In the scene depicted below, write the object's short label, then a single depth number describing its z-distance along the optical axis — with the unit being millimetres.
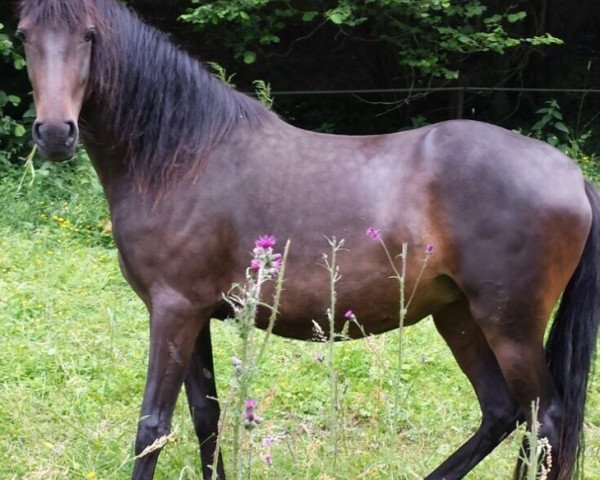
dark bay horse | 2635
